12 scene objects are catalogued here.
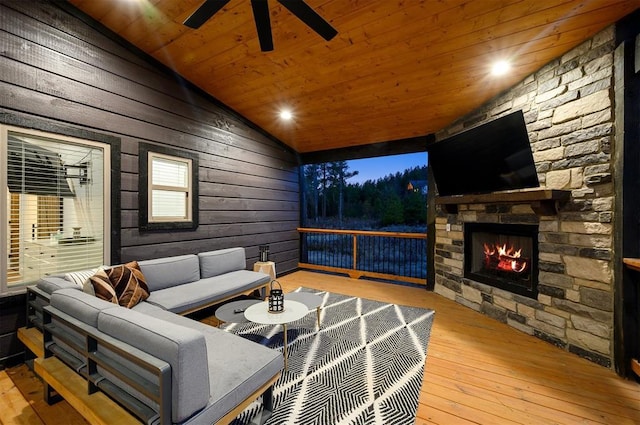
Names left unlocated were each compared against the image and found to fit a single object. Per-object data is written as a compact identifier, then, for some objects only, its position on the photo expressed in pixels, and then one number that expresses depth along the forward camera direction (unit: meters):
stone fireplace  2.25
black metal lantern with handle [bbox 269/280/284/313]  2.34
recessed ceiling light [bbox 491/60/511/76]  2.70
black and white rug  1.74
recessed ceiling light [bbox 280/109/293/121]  4.12
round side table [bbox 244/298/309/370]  2.18
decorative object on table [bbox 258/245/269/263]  4.40
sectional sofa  1.16
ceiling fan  1.70
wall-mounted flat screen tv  2.69
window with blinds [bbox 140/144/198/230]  3.15
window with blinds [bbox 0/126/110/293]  2.27
